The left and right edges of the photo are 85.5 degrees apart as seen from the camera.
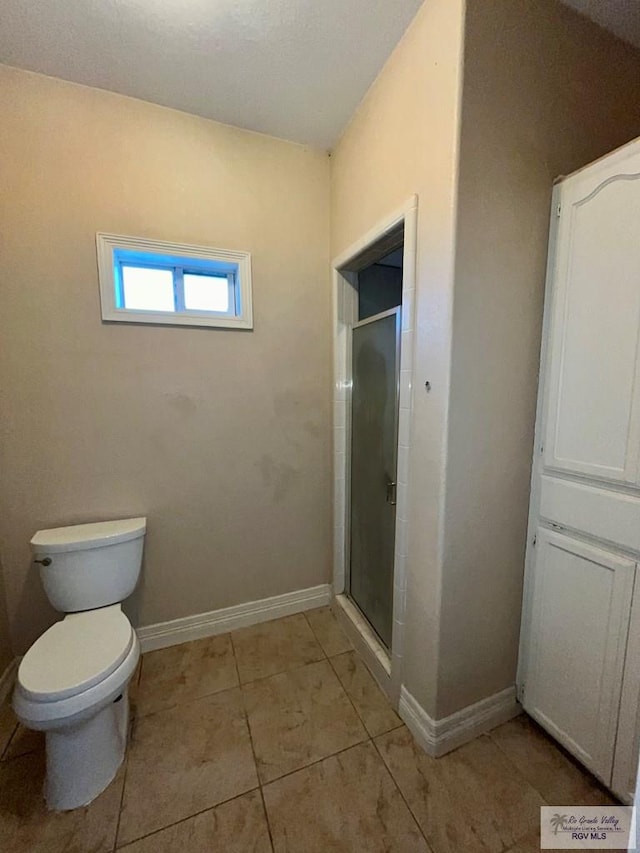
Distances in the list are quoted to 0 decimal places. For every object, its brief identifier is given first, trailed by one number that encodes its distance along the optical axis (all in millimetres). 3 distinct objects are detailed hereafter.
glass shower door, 1570
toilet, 1070
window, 1564
